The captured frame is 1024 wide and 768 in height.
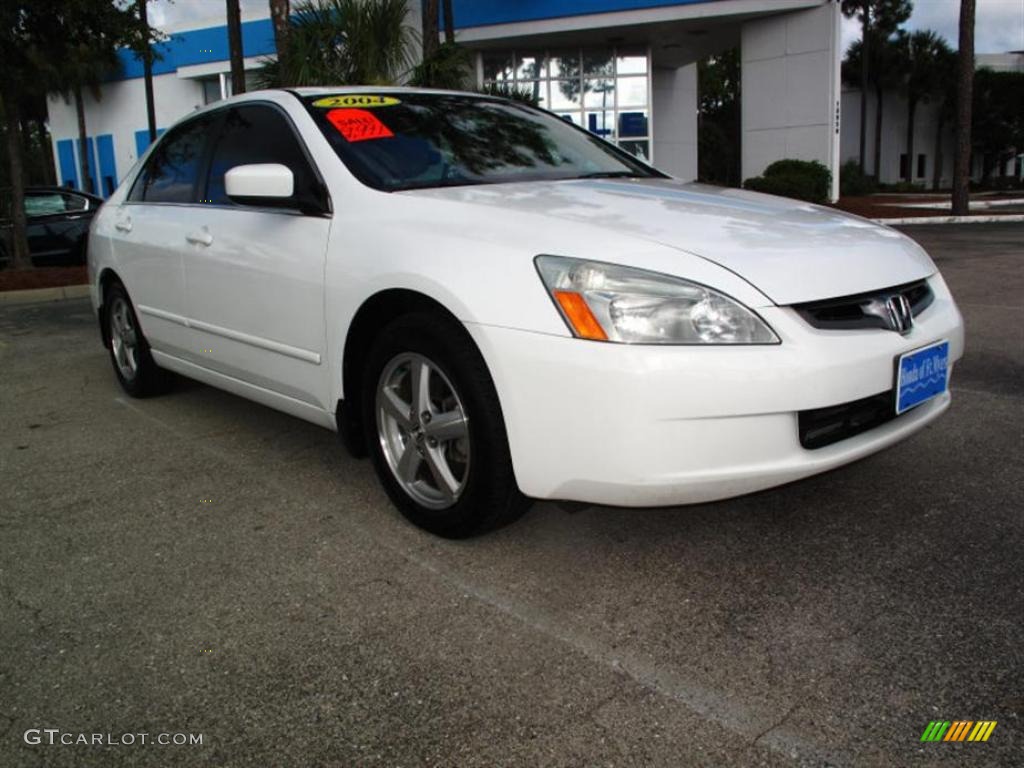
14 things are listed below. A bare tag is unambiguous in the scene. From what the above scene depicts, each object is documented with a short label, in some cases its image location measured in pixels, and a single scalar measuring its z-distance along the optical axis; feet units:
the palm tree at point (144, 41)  38.17
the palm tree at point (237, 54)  45.14
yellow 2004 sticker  11.90
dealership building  62.08
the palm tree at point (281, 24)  35.60
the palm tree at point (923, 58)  148.25
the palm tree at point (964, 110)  56.54
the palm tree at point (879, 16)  143.43
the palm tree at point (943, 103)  148.36
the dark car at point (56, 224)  42.63
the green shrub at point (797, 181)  57.98
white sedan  7.77
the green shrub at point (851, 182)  102.53
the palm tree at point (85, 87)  92.89
